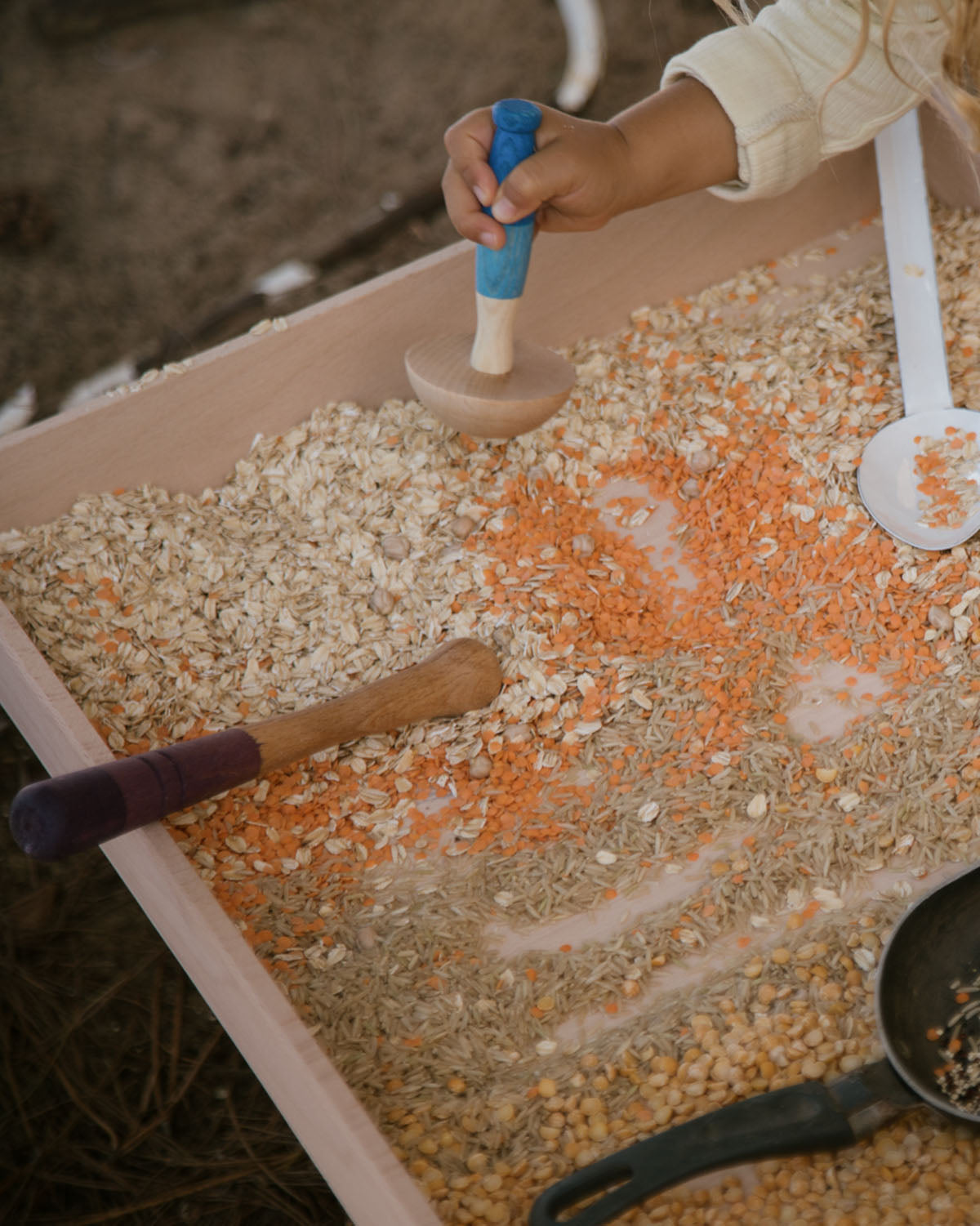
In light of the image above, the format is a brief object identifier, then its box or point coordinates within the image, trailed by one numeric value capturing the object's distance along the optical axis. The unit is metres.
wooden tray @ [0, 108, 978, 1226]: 0.96
